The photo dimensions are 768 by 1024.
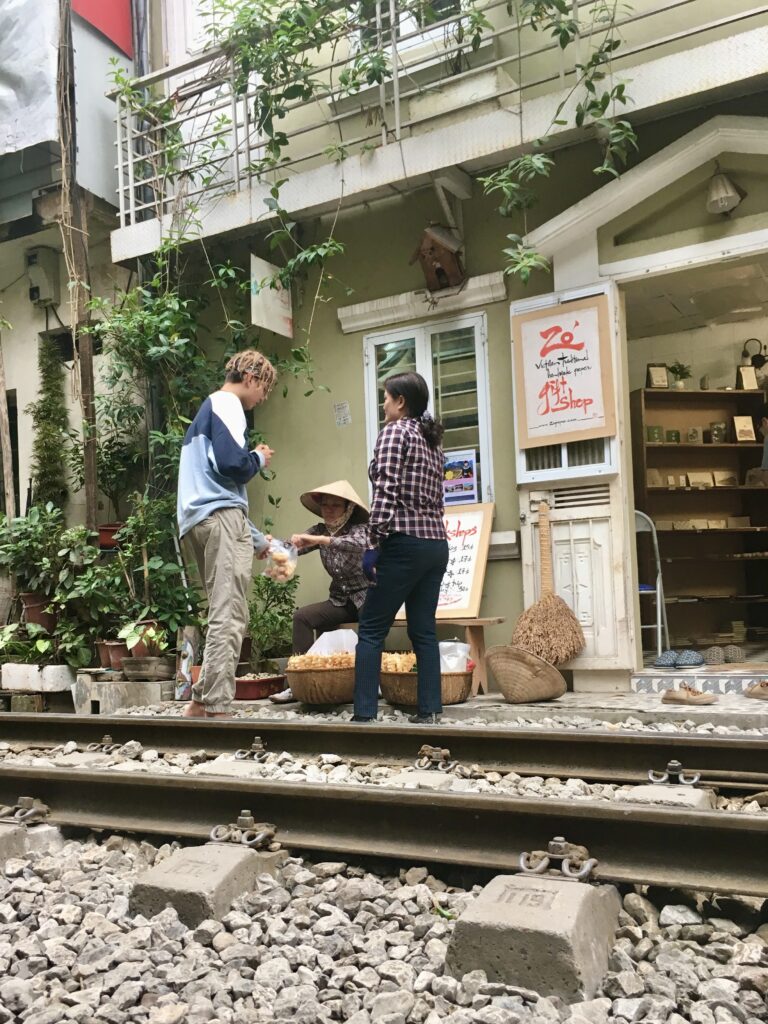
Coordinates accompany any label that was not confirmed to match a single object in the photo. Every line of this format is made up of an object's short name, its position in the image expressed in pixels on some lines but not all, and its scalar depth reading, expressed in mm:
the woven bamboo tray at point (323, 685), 5680
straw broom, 6258
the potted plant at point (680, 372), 10000
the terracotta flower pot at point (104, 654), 7422
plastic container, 6734
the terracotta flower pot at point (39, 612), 7840
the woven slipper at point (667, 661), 6834
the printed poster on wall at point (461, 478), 7406
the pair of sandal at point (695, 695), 5477
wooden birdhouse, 7223
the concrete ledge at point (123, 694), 7027
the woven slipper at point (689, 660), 6824
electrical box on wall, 9750
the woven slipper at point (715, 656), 7318
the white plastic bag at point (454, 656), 5969
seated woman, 6445
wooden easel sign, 6852
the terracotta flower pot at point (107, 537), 8409
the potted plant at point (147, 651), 7133
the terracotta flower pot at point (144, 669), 7123
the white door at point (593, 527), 6473
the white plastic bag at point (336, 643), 6277
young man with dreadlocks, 4859
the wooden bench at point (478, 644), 6480
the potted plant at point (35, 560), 7824
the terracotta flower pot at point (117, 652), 7355
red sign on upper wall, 8977
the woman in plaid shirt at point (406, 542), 4727
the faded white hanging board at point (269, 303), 7855
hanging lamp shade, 6152
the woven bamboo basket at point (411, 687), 5508
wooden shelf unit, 9656
